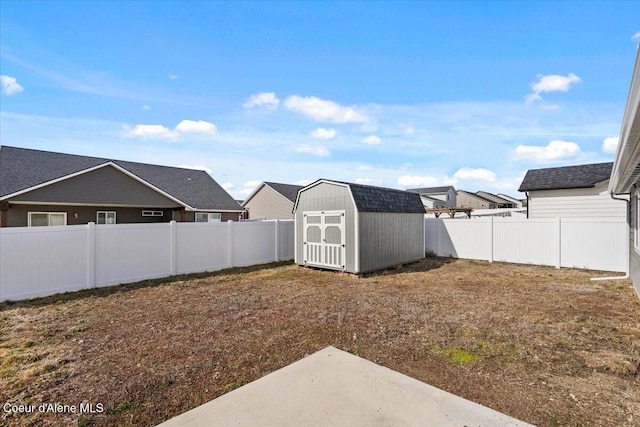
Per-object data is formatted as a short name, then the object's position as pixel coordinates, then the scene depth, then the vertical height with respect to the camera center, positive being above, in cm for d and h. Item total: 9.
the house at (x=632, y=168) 246 +74
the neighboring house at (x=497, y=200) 4707 +215
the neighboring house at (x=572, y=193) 1316 +93
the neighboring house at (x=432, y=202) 4019 +152
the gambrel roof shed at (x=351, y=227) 941 -45
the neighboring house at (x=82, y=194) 1191 +85
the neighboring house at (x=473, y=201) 4556 +186
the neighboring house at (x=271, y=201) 2728 +115
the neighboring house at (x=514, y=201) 4942 +210
